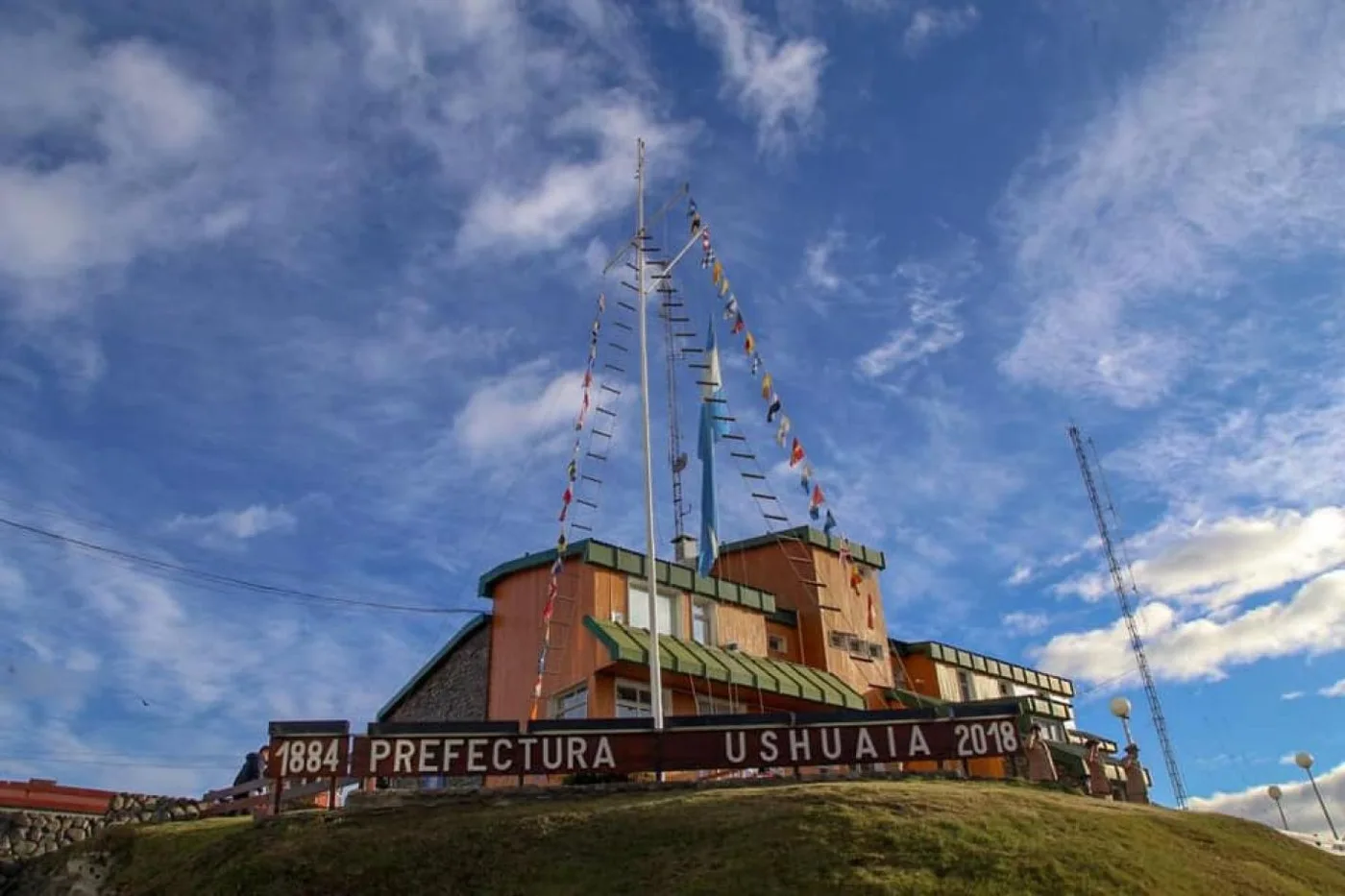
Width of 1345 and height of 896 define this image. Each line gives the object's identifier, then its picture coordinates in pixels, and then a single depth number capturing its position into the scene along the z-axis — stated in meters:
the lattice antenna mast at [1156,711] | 61.53
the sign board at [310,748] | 21.59
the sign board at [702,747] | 22.42
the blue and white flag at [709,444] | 31.81
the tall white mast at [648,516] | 25.66
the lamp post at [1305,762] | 46.97
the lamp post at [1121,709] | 29.38
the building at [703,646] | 32.31
